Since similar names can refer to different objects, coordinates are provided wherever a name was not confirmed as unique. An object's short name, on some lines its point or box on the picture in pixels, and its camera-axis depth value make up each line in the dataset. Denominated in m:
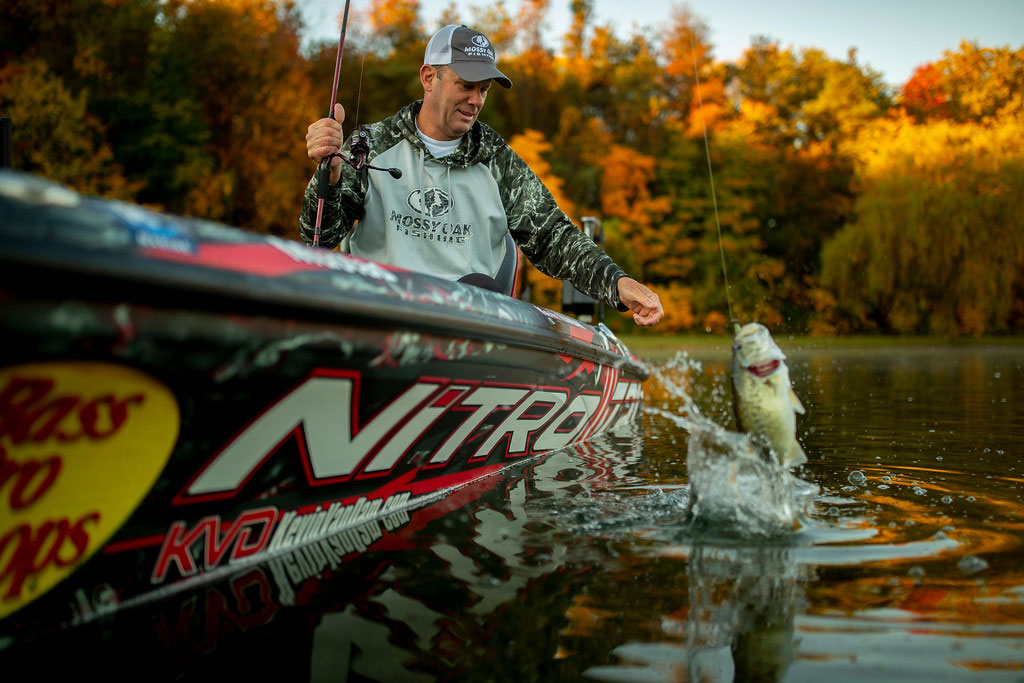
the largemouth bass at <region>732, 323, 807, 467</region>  2.26
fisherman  3.92
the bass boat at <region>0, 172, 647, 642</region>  1.64
